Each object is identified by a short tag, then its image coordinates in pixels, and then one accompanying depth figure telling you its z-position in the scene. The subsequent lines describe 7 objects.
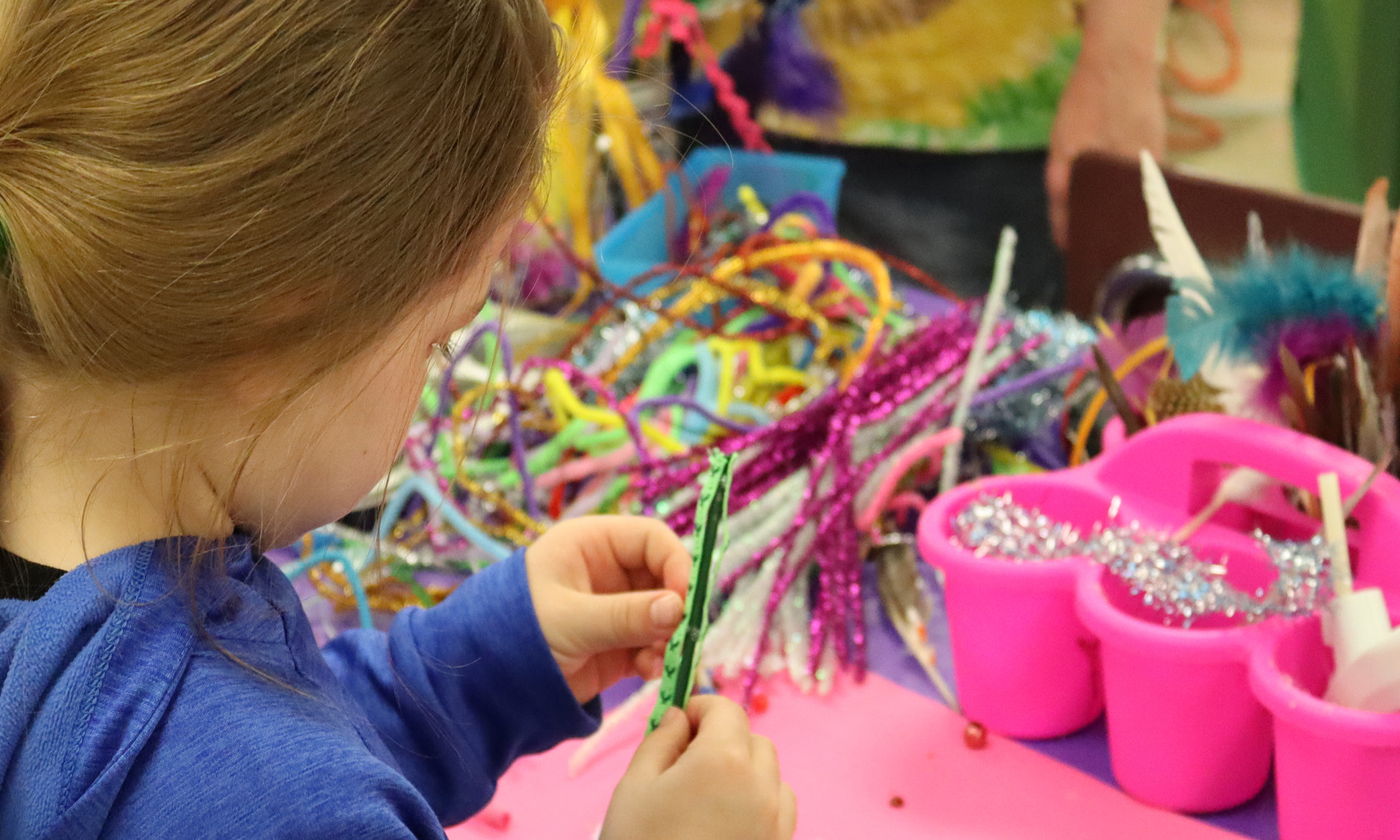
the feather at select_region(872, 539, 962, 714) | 0.57
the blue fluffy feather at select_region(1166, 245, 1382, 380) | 0.48
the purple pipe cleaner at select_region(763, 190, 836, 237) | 0.90
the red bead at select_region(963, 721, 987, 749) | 0.52
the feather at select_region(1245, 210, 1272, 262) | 0.52
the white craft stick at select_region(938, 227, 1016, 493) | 0.65
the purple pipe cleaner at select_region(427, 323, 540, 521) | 0.67
